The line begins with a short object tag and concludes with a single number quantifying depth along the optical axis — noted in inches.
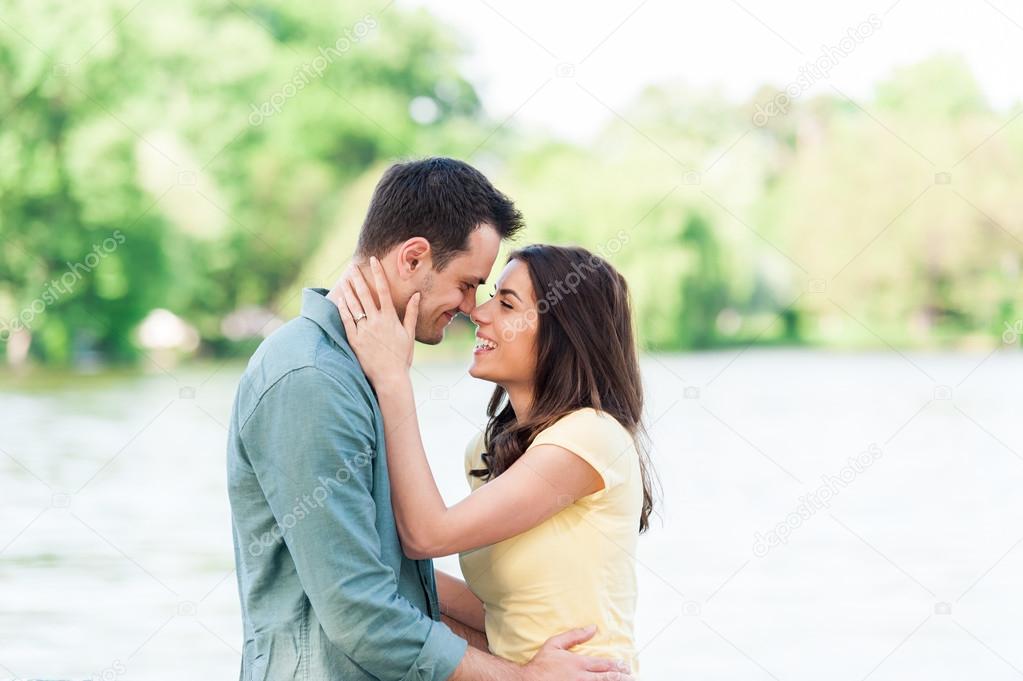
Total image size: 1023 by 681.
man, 176.1
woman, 196.7
